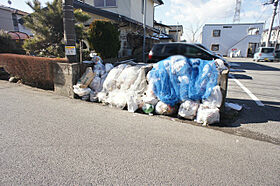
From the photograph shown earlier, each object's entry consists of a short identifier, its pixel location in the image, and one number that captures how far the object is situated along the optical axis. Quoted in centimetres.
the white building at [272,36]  3118
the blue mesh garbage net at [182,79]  364
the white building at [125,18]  1000
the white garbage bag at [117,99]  433
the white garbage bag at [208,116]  344
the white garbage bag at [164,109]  390
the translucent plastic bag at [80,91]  488
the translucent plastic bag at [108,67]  543
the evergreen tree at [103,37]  738
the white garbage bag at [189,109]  367
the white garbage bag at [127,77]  462
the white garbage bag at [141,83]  447
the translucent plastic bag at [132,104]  414
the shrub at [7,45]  906
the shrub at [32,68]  562
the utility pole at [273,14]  2119
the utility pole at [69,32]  493
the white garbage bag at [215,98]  354
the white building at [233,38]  2911
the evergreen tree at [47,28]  697
